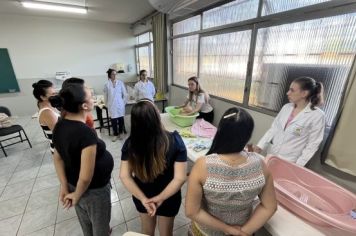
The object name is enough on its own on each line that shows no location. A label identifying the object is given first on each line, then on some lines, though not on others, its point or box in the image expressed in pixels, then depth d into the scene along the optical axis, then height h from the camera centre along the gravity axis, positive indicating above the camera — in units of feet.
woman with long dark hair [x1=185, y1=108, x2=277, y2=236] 2.49 -1.65
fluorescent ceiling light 12.29 +3.60
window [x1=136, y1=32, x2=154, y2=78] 17.88 +0.71
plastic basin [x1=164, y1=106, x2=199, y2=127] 7.33 -2.38
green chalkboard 15.77 -1.47
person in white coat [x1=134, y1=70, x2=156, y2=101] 12.36 -1.88
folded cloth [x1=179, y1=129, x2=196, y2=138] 6.50 -2.60
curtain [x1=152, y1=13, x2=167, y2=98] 13.87 +0.62
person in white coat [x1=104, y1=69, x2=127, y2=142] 11.27 -2.38
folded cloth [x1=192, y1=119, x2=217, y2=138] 6.55 -2.50
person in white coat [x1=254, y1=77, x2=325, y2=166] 4.90 -1.69
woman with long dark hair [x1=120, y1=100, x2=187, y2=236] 2.99 -1.81
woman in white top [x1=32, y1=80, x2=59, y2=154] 5.21 -1.38
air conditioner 7.14 +2.20
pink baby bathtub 3.03 -2.86
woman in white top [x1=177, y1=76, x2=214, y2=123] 8.66 -1.85
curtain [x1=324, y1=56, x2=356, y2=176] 4.42 -1.86
